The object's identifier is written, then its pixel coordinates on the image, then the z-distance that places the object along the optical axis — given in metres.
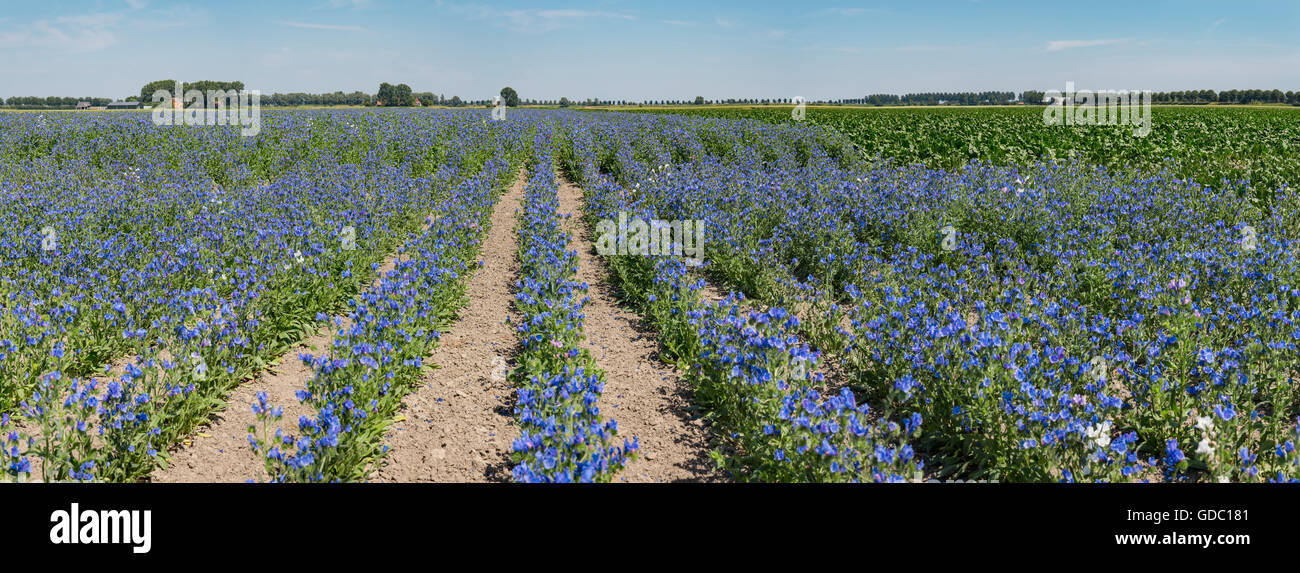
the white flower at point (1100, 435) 3.82
